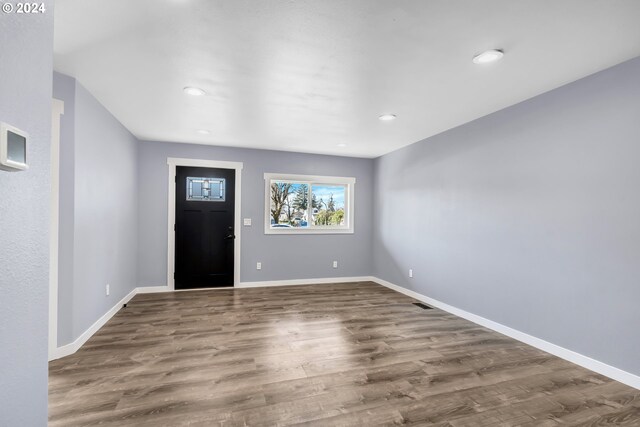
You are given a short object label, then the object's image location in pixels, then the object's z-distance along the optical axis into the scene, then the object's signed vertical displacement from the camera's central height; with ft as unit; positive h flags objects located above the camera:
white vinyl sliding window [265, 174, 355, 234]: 17.66 +0.57
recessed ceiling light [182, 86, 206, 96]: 9.16 +3.84
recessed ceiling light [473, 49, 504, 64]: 6.97 +3.85
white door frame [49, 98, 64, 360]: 8.25 -0.38
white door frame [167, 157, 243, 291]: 15.72 +0.52
